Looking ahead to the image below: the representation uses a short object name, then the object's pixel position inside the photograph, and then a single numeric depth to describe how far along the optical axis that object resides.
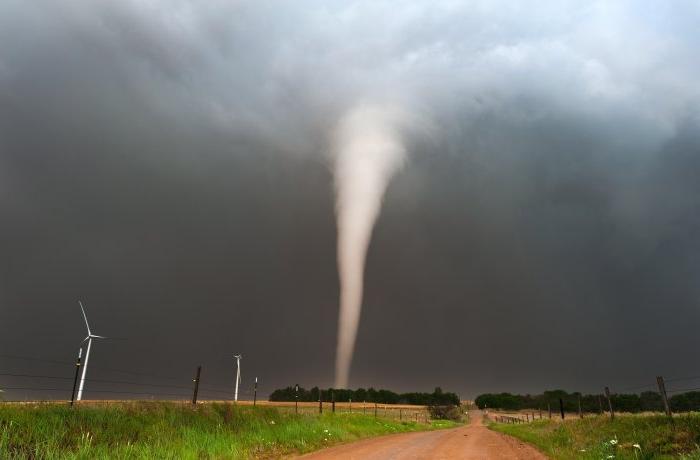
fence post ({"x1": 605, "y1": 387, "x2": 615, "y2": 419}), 28.35
